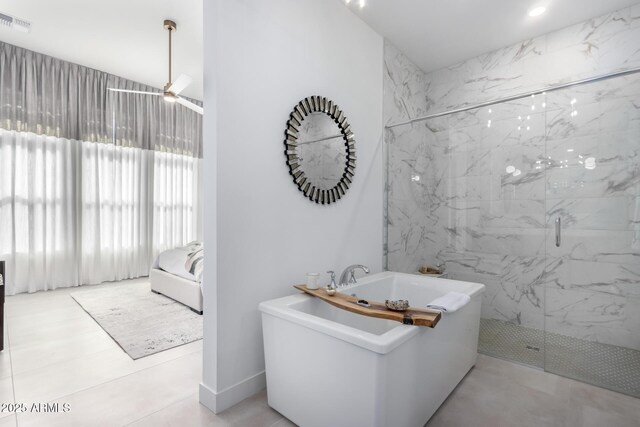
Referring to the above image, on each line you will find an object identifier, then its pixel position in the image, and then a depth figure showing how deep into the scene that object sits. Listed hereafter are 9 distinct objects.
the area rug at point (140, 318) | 2.62
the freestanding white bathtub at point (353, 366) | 1.33
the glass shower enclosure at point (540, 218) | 2.30
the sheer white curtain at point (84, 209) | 3.85
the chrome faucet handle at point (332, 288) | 1.97
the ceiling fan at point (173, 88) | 3.04
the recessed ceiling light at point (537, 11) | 2.69
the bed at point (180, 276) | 3.34
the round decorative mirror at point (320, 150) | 2.21
